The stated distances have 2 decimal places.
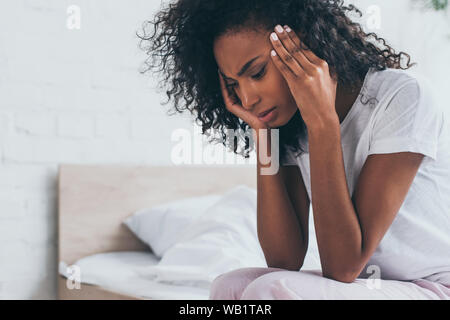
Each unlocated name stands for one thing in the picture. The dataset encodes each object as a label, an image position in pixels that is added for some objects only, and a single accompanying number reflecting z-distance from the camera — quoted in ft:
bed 5.15
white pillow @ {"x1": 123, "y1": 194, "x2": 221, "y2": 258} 4.92
